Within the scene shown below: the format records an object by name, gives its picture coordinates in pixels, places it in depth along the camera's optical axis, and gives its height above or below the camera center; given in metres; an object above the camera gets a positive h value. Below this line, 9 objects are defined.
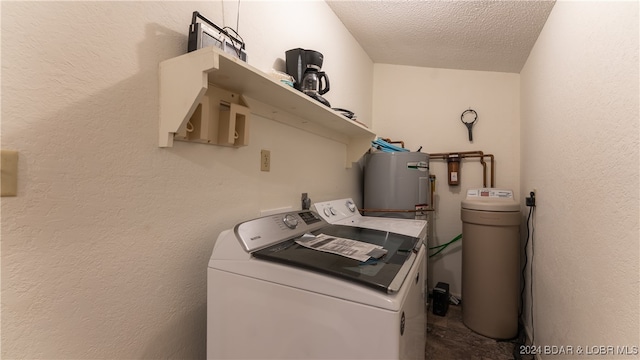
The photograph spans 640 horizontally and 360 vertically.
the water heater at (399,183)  2.37 +0.00
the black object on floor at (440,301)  2.48 -1.05
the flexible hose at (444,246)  2.76 -0.63
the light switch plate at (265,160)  1.41 +0.11
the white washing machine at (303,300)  0.77 -0.37
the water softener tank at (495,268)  2.11 -0.64
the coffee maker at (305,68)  1.46 +0.61
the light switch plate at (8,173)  0.62 +0.01
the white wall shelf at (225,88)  0.86 +0.38
